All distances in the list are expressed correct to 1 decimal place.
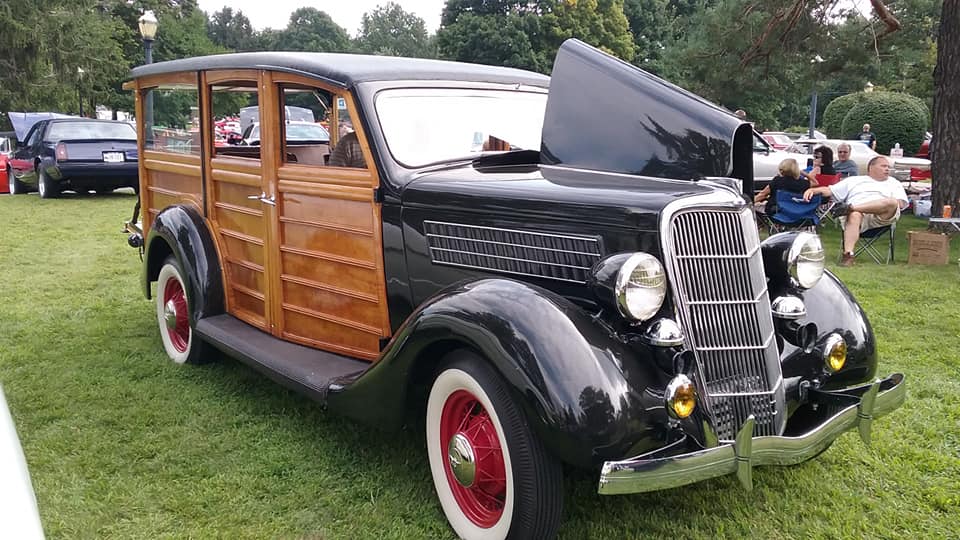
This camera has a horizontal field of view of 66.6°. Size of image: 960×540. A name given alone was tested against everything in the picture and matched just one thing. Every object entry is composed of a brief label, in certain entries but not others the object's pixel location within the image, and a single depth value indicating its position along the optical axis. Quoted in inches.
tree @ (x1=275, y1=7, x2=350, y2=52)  3068.4
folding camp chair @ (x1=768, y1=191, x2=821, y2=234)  332.8
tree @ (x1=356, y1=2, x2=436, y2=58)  3419.8
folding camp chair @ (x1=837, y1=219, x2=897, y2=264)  322.0
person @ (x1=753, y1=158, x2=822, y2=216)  341.7
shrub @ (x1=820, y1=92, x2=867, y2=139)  1185.4
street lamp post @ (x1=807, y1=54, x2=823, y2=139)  1159.6
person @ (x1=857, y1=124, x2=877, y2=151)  836.6
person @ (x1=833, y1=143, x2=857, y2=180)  479.8
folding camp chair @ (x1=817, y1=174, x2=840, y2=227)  419.8
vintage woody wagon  95.0
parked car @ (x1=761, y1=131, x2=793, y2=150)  850.1
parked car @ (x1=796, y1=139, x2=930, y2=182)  615.8
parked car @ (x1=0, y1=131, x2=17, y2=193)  607.2
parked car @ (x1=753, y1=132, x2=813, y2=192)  551.9
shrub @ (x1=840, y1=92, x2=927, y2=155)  928.3
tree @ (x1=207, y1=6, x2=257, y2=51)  3316.9
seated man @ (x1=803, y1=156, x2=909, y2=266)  314.8
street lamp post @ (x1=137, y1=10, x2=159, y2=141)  530.6
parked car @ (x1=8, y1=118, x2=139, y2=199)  501.7
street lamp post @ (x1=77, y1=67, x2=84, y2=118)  982.4
